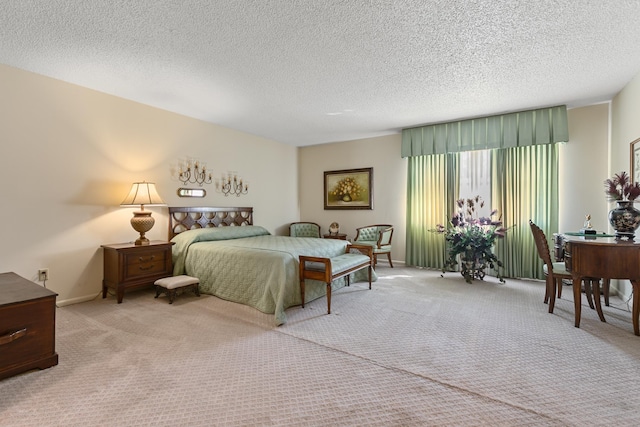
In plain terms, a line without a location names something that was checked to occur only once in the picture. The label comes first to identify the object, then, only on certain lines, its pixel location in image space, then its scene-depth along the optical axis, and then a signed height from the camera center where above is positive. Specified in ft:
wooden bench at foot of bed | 10.20 -2.00
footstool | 11.30 -2.83
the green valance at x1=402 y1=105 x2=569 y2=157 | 13.91 +4.43
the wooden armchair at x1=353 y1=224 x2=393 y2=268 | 17.81 -1.30
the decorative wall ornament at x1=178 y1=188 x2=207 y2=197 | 14.91 +1.15
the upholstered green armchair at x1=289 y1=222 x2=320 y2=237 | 21.11 -1.06
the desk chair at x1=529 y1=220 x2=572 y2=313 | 10.05 -1.89
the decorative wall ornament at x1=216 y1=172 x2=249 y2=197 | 16.92 +1.74
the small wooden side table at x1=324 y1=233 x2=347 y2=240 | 18.67 -1.42
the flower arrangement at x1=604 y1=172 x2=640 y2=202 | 8.75 +0.84
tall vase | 8.77 -0.06
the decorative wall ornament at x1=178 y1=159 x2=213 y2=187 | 15.01 +2.17
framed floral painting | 19.72 +1.84
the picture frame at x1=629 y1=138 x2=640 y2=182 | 10.16 +2.09
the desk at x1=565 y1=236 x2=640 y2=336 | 8.11 -1.31
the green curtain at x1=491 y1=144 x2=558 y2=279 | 14.23 +0.90
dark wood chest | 6.18 -2.61
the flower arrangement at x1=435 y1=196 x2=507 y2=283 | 14.11 -1.28
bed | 10.21 -1.79
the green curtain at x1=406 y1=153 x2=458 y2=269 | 16.74 +0.75
